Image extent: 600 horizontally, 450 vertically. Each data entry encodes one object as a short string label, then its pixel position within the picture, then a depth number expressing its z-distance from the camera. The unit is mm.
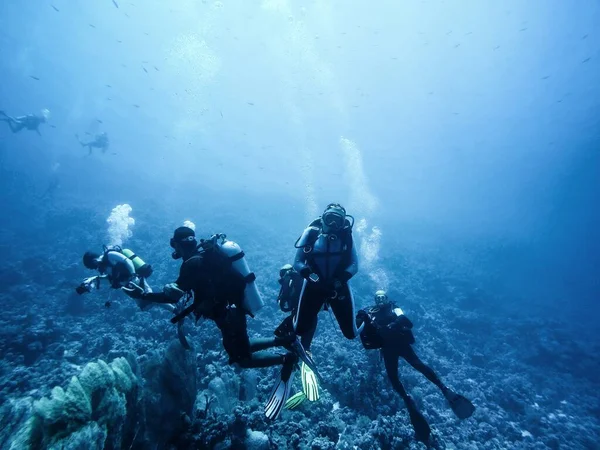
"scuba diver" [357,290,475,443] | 5742
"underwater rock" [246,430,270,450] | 4453
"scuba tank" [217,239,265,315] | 4438
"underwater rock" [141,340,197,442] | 4561
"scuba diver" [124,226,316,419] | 4062
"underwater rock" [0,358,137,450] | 2985
